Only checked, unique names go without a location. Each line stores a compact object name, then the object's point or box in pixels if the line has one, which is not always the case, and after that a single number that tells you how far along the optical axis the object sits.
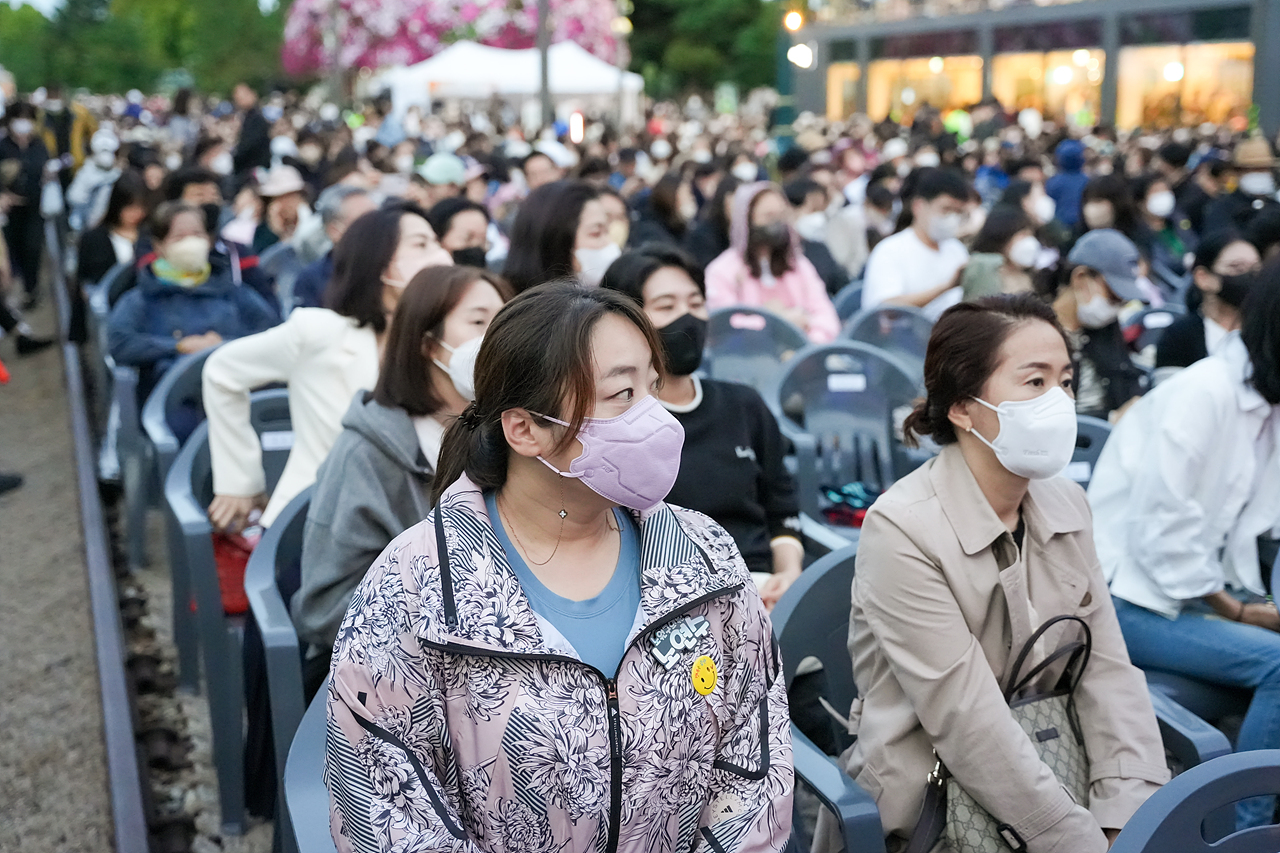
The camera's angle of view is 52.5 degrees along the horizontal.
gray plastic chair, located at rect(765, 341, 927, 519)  5.43
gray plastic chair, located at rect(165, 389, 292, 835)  3.90
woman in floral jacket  1.94
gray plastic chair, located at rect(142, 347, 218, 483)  5.08
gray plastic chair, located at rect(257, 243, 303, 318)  8.84
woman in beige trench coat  2.60
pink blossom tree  38.19
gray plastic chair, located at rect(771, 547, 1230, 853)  2.92
